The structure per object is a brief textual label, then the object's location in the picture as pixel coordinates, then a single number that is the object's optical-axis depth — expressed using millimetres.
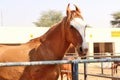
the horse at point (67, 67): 11070
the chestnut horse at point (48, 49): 4621
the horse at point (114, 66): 15109
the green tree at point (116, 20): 65188
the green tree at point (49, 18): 84625
